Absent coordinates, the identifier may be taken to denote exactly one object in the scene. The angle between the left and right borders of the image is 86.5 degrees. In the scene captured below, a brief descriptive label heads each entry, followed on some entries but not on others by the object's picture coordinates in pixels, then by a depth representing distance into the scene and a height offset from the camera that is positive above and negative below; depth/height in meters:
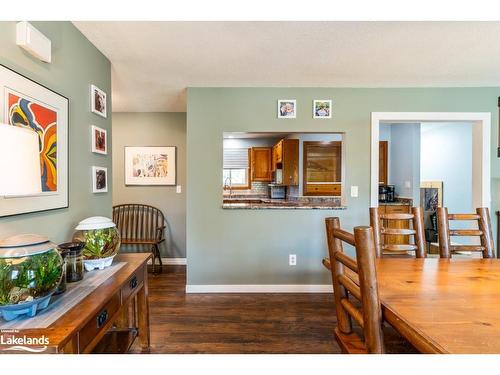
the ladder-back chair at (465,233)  1.78 -0.32
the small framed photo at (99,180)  2.04 +0.05
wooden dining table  0.76 -0.44
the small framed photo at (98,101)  2.00 +0.67
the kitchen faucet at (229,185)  6.21 +0.01
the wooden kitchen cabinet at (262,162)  6.09 +0.54
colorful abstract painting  1.24 +0.31
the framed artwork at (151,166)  3.99 +0.30
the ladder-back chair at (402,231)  1.72 -0.30
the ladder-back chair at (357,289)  0.83 -0.38
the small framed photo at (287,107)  2.92 +0.86
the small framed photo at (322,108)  2.92 +0.85
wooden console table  0.84 -0.54
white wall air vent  1.28 +0.74
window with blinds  6.24 +0.44
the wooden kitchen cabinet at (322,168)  5.01 +0.33
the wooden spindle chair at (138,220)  3.93 -0.51
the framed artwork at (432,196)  5.28 -0.21
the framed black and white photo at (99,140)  2.01 +0.36
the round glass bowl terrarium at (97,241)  1.48 -0.32
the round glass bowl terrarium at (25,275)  0.87 -0.30
